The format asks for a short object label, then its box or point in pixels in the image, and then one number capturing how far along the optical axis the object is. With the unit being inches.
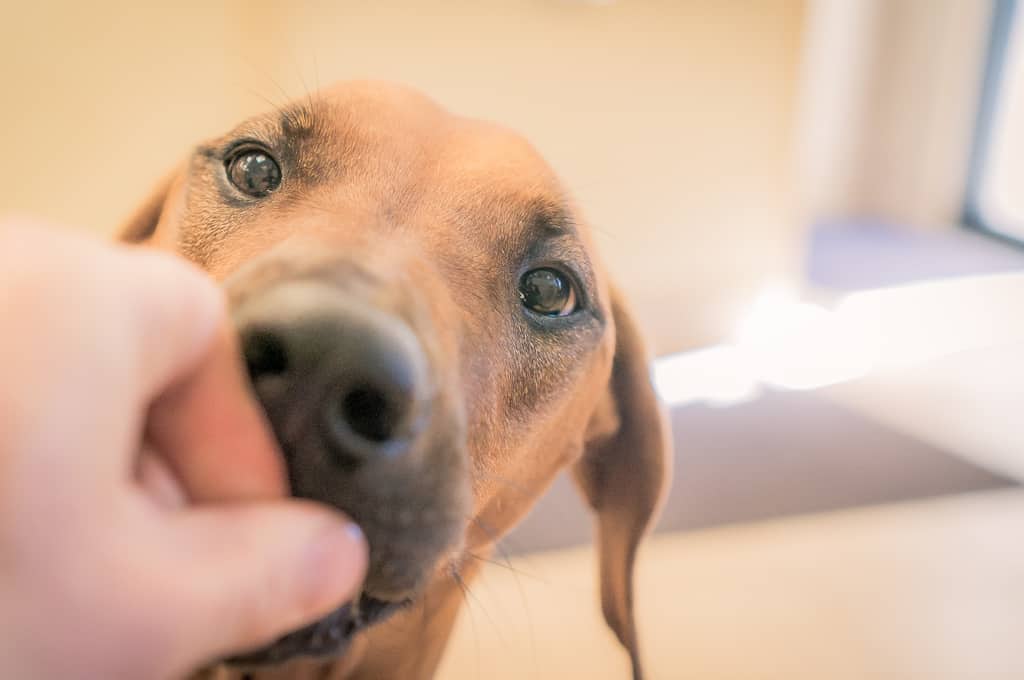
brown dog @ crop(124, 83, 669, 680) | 6.0
